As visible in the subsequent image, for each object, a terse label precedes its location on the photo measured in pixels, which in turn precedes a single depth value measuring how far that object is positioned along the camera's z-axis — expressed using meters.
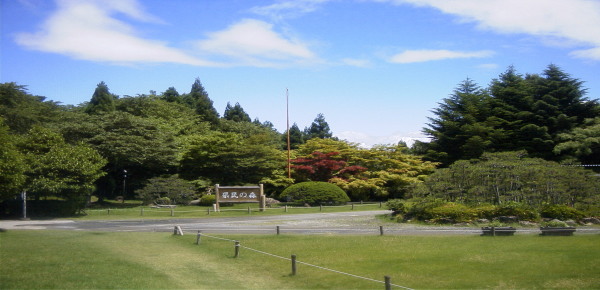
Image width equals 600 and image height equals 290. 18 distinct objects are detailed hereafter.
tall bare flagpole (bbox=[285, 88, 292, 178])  42.64
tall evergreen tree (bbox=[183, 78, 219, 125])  64.25
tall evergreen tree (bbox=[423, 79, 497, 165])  43.53
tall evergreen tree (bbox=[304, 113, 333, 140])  73.69
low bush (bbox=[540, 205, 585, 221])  21.27
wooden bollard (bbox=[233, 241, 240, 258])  16.68
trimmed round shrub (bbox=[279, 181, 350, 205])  38.56
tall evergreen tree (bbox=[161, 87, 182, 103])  70.06
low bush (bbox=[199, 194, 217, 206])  39.97
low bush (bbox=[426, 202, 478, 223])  22.69
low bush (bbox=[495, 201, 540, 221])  21.80
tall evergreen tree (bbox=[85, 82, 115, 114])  52.12
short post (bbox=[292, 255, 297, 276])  13.59
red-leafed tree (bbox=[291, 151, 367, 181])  43.31
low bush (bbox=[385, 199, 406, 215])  27.07
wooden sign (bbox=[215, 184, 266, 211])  35.12
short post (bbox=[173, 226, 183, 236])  22.00
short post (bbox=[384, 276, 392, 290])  9.34
